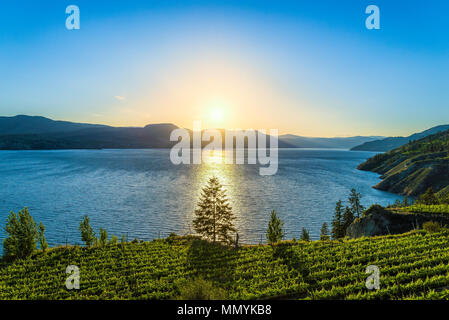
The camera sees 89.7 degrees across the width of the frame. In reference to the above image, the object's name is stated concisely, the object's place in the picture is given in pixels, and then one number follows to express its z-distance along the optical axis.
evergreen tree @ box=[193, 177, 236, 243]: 41.89
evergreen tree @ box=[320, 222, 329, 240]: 57.01
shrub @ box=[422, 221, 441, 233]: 32.84
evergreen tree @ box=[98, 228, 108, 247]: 40.87
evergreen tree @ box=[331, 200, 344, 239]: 58.00
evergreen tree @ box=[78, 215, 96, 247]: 39.90
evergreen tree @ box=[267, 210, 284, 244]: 43.79
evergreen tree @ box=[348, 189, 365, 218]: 66.25
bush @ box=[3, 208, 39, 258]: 31.55
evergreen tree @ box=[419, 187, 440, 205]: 61.88
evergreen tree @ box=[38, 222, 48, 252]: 37.34
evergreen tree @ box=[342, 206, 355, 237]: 60.66
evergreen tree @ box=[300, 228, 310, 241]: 48.91
